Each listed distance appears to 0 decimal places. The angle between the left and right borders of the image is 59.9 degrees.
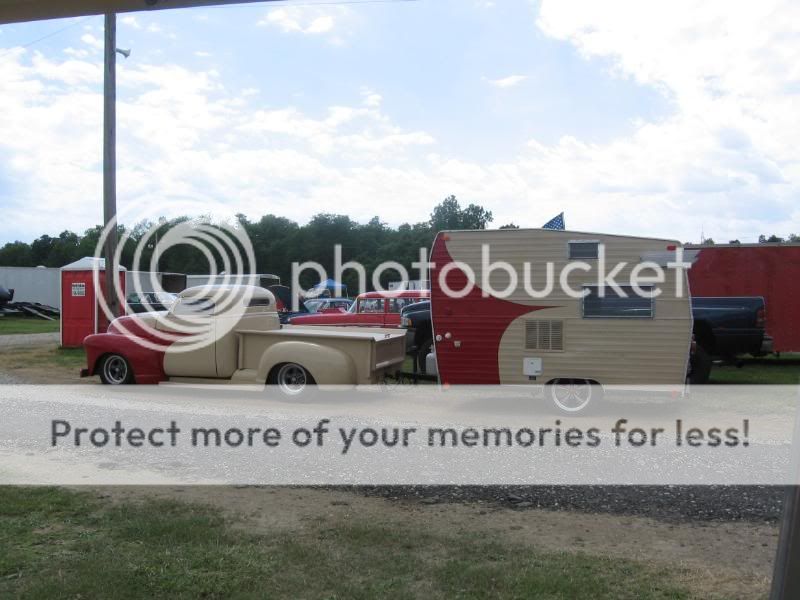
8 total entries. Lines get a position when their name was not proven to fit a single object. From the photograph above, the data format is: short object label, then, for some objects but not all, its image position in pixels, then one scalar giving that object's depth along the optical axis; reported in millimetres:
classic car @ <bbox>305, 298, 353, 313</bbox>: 26284
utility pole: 16625
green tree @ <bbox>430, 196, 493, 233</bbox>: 83875
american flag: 11316
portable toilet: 19562
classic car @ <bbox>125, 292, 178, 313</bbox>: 28003
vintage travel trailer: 9625
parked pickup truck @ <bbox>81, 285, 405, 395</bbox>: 10406
